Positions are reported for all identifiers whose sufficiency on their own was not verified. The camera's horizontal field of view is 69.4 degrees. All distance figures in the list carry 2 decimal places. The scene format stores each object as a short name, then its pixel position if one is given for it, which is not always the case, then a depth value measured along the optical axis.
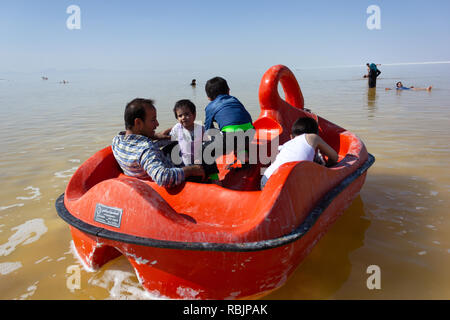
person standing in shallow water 18.17
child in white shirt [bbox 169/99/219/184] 2.84
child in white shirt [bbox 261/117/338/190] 2.54
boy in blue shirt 3.04
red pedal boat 1.88
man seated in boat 2.21
